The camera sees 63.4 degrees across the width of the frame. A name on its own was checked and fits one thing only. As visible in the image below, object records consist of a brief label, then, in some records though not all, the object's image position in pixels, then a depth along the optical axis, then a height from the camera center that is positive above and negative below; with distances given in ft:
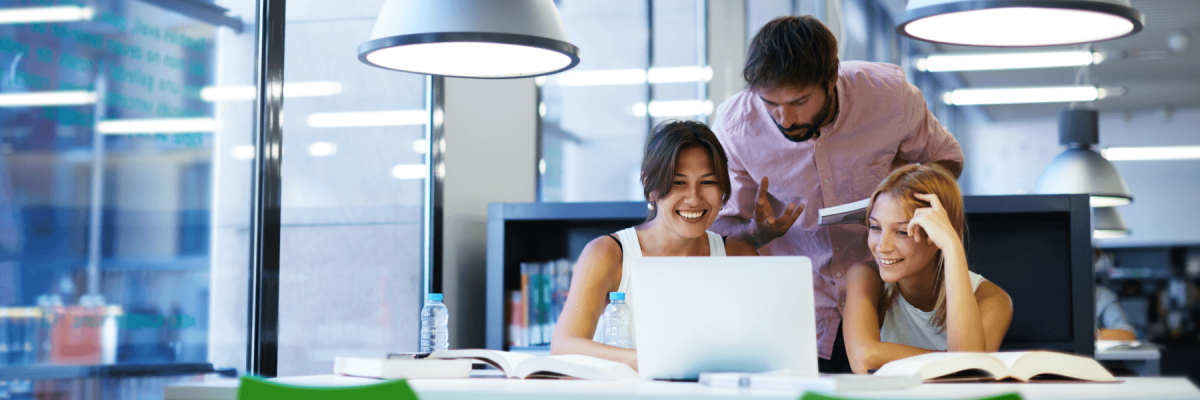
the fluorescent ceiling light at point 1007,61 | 25.68 +4.70
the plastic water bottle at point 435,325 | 9.31 -0.92
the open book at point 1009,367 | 4.99 -0.70
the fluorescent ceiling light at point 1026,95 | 27.09 +4.06
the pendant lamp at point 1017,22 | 5.65 +1.33
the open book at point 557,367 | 5.27 -0.76
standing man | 8.03 +0.59
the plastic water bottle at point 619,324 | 7.47 -0.72
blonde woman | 6.68 -0.40
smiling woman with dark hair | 7.30 +0.17
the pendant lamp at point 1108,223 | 19.08 +0.19
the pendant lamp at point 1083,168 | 16.06 +1.07
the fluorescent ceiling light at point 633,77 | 15.53 +2.63
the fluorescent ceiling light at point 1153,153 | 33.42 +2.75
